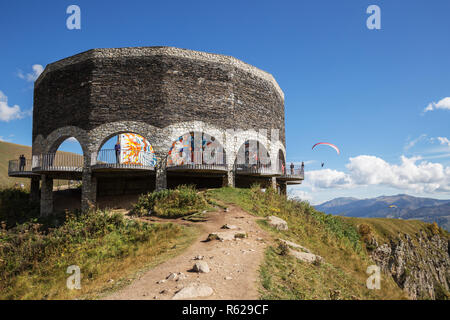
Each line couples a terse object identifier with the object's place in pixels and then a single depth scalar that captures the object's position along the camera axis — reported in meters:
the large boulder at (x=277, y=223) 11.75
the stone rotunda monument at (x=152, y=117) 19.39
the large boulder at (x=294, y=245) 9.57
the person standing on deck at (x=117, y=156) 18.77
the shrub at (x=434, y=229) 41.81
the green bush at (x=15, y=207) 21.22
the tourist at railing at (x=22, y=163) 22.16
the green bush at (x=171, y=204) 13.84
